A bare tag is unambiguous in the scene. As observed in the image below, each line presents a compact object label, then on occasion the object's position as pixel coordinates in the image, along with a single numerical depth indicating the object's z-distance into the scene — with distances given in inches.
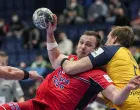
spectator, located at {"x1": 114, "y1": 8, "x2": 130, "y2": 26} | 548.9
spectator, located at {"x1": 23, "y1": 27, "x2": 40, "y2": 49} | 605.6
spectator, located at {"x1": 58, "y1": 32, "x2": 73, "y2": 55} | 552.6
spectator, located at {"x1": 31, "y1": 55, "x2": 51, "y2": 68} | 500.4
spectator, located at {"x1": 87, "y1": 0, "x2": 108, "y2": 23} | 627.8
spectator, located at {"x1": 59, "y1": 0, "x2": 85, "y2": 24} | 634.2
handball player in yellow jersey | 216.1
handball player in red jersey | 217.8
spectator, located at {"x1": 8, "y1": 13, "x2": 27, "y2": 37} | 656.7
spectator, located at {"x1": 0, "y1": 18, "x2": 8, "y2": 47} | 640.6
